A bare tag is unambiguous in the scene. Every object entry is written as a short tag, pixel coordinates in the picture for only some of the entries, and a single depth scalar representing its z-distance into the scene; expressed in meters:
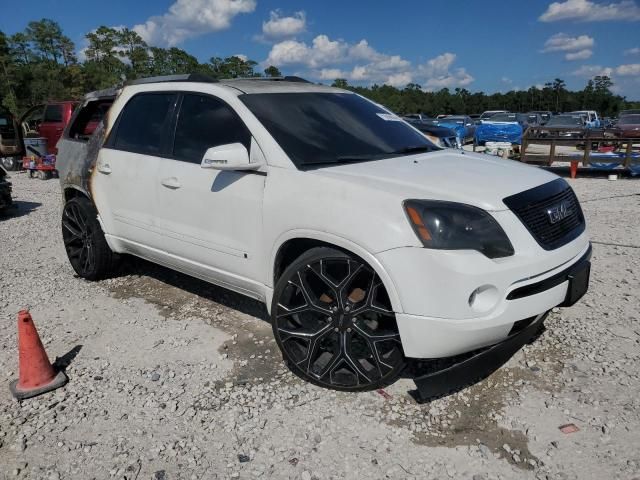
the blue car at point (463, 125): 22.89
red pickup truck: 14.62
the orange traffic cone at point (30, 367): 3.14
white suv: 2.55
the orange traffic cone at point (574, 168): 12.51
